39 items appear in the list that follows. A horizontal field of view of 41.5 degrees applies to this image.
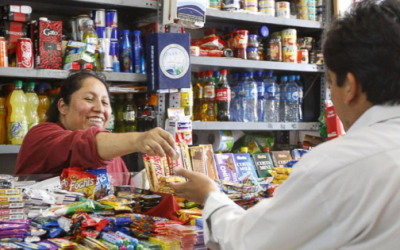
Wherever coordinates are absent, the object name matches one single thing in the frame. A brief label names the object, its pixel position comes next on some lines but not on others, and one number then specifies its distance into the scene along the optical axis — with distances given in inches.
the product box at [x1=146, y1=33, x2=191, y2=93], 137.3
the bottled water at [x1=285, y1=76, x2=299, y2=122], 173.9
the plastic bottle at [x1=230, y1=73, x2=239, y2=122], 165.2
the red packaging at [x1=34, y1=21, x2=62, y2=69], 125.0
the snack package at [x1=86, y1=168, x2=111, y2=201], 80.5
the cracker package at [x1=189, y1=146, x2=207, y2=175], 115.0
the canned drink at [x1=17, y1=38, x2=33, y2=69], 122.2
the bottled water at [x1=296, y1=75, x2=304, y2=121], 175.0
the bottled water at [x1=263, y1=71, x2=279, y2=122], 170.1
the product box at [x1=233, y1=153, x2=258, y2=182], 129.8
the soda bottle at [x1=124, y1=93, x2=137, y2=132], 142.1
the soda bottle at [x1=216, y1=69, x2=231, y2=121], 158.6
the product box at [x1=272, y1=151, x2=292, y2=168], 147.6
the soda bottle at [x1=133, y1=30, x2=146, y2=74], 140.8
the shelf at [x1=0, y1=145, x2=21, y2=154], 122.1
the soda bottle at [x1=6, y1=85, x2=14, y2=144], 126.5
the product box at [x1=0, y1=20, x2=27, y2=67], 125.3
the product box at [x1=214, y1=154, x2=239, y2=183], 121.0
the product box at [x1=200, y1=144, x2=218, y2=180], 117.2
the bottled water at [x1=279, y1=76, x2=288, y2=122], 176.2
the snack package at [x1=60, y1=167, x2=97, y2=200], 78.5
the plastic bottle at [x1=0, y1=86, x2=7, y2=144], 128.7
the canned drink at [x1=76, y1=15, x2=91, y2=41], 135.2
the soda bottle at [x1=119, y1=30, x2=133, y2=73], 139.6
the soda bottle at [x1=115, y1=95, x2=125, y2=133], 145.6
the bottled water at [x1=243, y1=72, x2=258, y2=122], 163.6
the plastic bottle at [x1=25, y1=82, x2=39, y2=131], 130.5
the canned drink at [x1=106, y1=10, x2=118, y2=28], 138.4
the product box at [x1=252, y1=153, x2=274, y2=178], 137.4
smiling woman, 81.1
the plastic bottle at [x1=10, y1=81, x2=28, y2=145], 125.0
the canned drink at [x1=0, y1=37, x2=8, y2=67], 120.5
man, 44.7
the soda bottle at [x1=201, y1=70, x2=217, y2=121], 158.6
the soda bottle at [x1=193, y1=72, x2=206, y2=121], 158.2
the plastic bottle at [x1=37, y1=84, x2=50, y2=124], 134.6
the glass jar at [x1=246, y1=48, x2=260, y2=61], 162.9
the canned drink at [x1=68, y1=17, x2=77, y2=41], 136.6
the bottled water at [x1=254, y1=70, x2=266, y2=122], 166.9
